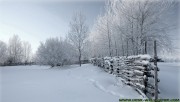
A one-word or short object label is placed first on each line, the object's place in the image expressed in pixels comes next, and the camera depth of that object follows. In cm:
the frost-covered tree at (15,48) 3482
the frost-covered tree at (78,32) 1520
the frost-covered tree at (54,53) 1657
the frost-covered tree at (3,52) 2862
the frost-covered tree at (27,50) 4268
